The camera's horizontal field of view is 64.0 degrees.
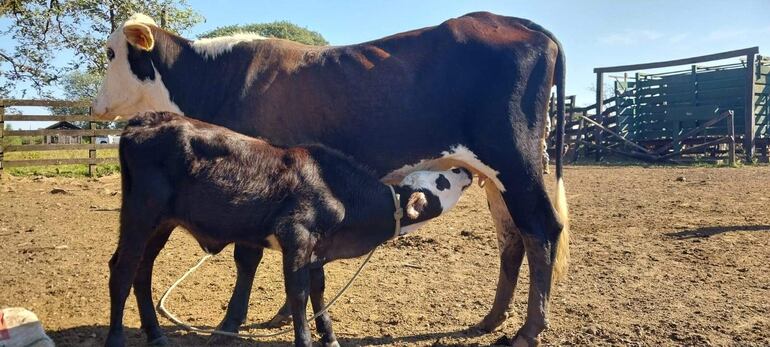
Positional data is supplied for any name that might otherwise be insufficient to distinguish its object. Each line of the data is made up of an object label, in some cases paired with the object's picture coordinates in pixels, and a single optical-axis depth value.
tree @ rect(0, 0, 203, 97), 19.73
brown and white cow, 4.27
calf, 3.73
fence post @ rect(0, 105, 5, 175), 15.70
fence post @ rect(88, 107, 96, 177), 16.17
